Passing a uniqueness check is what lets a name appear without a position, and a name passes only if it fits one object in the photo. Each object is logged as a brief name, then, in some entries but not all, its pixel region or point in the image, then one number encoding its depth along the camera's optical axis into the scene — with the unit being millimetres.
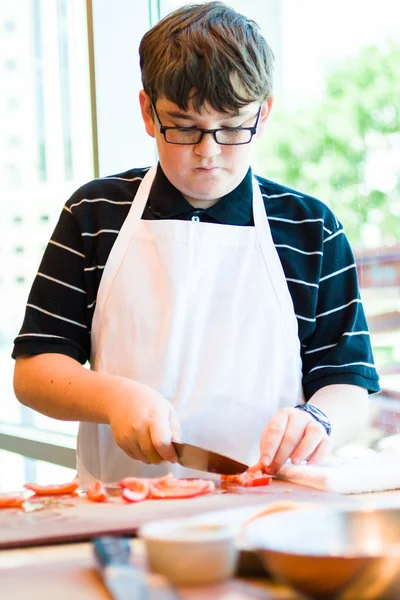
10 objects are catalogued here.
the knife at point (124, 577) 1111
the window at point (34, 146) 2643
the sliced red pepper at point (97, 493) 1457
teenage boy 1677
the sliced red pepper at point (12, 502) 1456
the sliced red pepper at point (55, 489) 1502
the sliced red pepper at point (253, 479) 1527
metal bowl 1026
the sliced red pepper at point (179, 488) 1467
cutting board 1335
